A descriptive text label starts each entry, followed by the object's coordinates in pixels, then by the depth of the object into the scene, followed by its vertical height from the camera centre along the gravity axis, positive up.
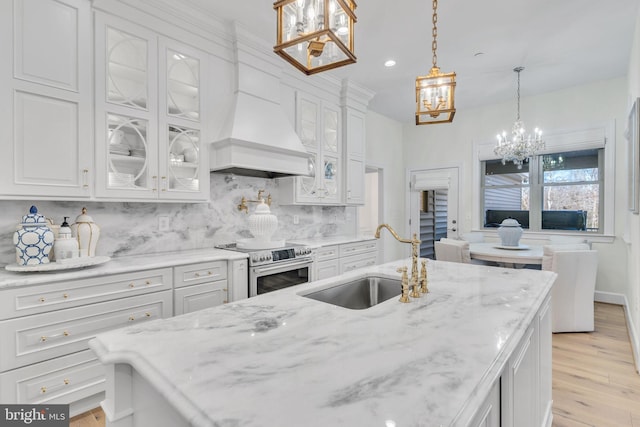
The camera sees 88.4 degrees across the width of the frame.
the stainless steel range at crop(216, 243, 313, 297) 2.78 -0.52
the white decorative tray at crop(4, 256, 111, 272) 1.88 -0.33
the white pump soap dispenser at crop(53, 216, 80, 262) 2.12 -0.23
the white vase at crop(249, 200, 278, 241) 3.04 -0.13
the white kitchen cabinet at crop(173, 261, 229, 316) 2.38 -0.58
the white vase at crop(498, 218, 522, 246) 3.88 -0.28
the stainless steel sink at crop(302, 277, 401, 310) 1.75 -0.46
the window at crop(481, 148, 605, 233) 4.48 +0.26
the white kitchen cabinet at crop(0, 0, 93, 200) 1.92 +0.69
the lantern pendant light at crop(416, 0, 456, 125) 1.95 +0.70
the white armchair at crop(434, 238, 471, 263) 3.61 -0.47
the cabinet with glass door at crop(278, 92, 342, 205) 3.78 +0.68
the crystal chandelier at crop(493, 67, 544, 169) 3.96 +0.78
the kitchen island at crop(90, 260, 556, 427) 0.65 -0.39
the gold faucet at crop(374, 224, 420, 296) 1.46 -0.24
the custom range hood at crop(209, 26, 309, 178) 2.90 +0.75
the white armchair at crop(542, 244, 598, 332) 3.19 -0.75
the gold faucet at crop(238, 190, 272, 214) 3.45 +0.09
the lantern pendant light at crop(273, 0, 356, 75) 1.20 +0.70
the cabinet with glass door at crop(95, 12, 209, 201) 2.30 +0.73
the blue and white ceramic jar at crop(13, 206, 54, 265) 1.97 -0.18
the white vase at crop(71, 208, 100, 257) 2.29 -0.16
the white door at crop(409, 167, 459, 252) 5.57 +0.37
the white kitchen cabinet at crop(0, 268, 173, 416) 1.77 -0.70
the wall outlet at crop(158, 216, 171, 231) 2.88 -0.12
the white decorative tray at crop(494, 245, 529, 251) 3.82 -0.45
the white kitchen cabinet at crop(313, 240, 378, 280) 3.61 -0.58
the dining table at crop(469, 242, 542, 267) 3.37 -0.47
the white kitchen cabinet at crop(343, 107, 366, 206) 4.34 +0.73
